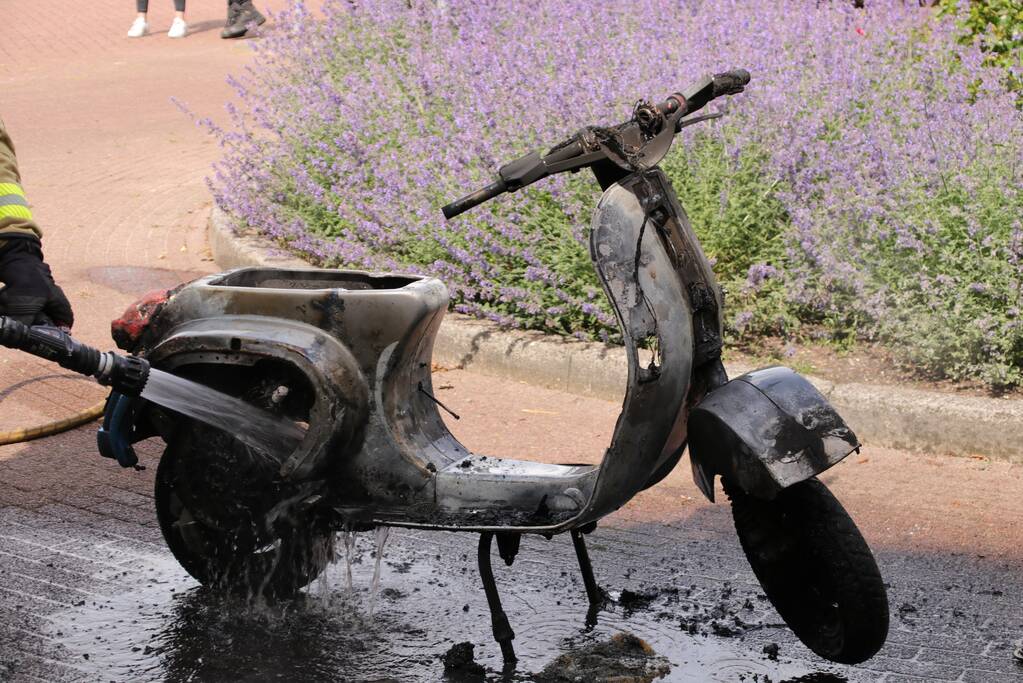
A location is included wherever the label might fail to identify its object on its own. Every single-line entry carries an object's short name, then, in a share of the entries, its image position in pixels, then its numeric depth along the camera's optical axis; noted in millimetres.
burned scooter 3695
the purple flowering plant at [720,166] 6180
